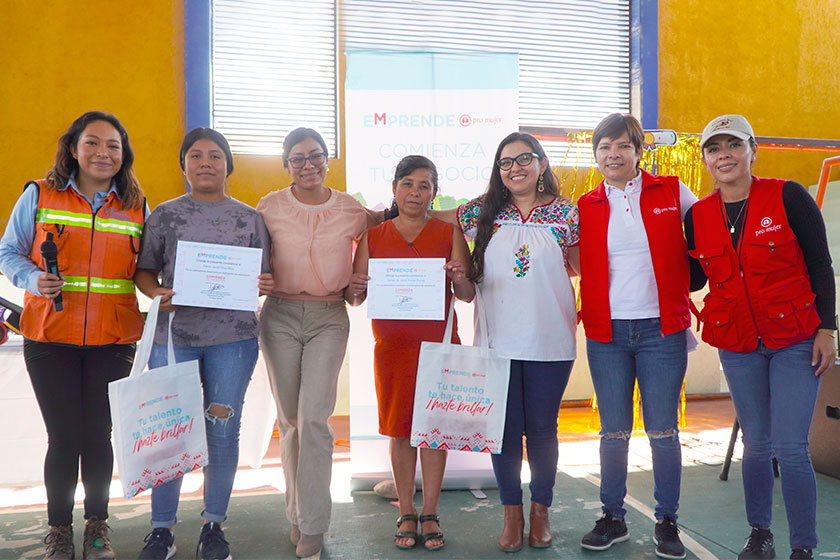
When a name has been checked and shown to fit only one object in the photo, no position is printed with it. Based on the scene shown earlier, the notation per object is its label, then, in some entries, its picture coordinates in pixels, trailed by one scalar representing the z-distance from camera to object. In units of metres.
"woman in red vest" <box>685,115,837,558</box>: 2.21
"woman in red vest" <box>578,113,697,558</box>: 2.44
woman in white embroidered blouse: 2.49
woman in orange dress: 2.58
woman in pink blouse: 2.56
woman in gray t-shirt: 2.42
